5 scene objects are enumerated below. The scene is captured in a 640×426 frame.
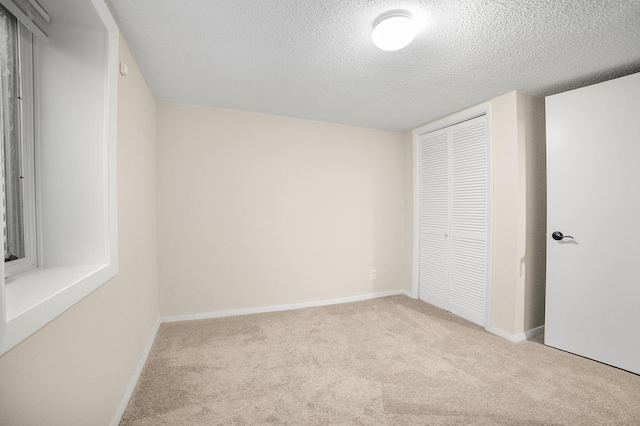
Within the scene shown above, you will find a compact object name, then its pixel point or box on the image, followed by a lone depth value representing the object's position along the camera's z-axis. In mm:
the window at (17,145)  1070
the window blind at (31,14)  1063
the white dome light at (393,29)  1459
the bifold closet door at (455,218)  2752
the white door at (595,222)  1919
